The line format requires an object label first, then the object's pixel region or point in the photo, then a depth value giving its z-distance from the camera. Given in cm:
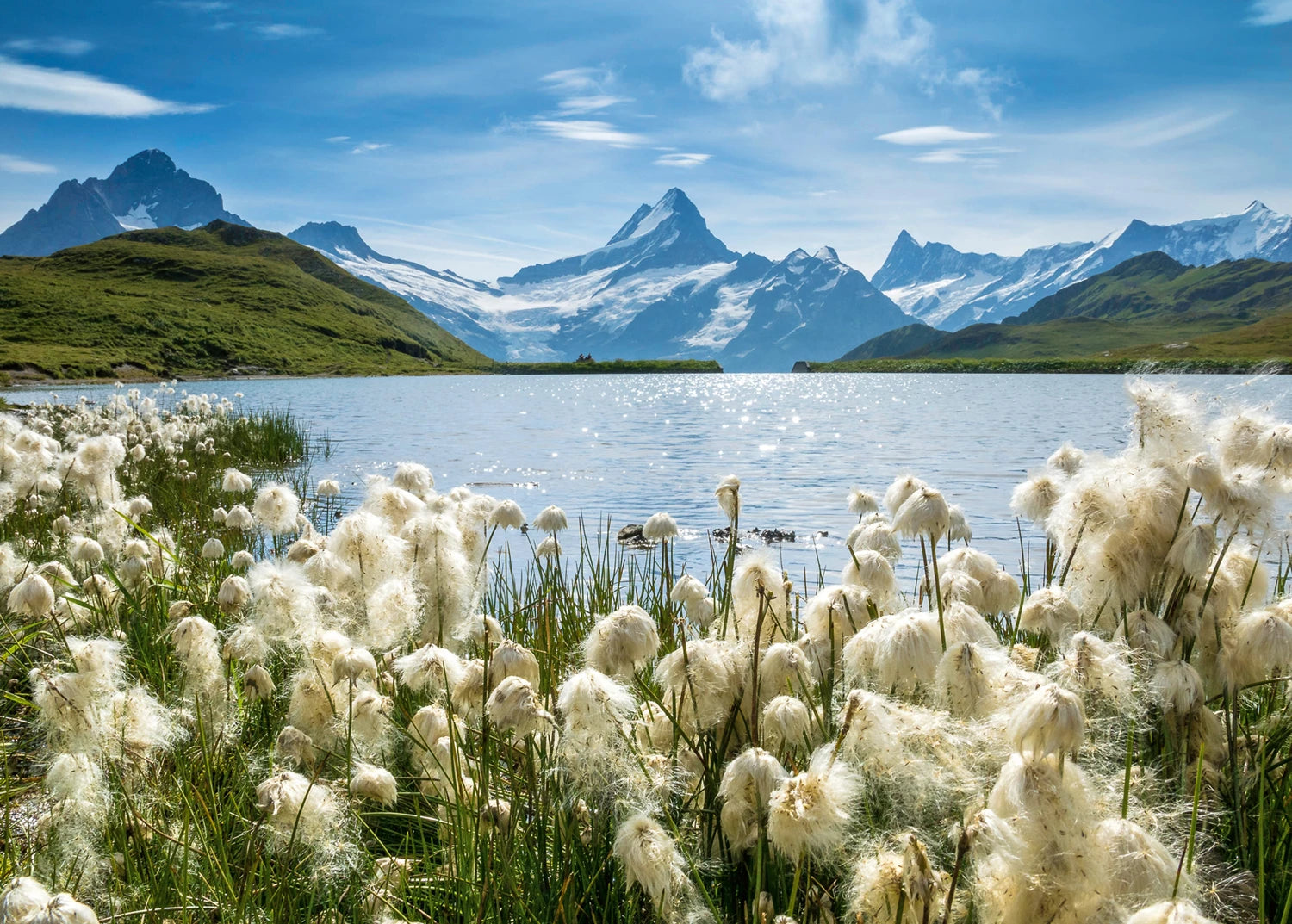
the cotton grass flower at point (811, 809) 192
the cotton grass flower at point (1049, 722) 163
